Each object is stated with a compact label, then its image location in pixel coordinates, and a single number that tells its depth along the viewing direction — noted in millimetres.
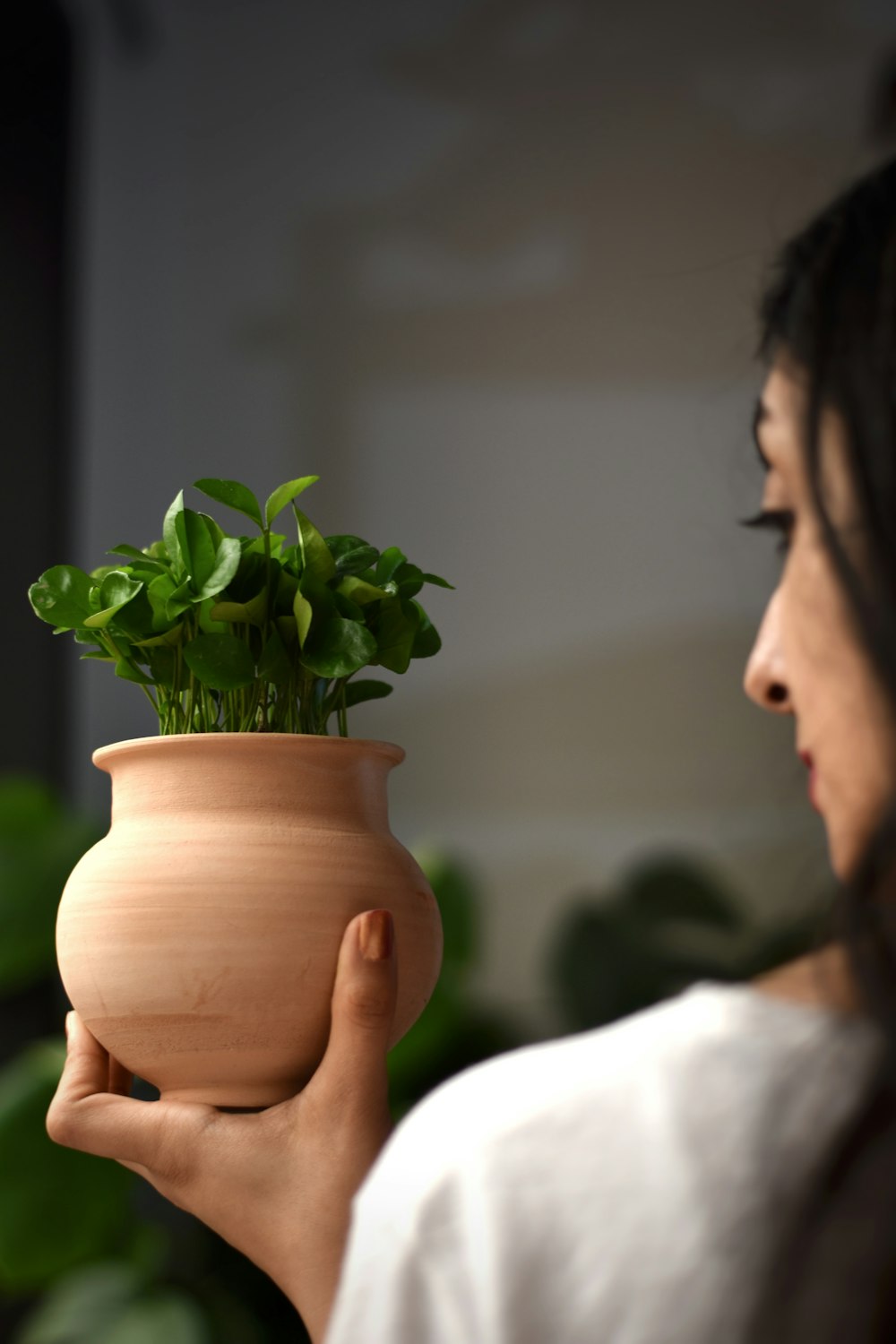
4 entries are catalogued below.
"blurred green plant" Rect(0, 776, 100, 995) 1804
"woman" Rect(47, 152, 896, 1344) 829
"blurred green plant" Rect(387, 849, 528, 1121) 1863
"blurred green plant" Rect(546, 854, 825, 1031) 2340
